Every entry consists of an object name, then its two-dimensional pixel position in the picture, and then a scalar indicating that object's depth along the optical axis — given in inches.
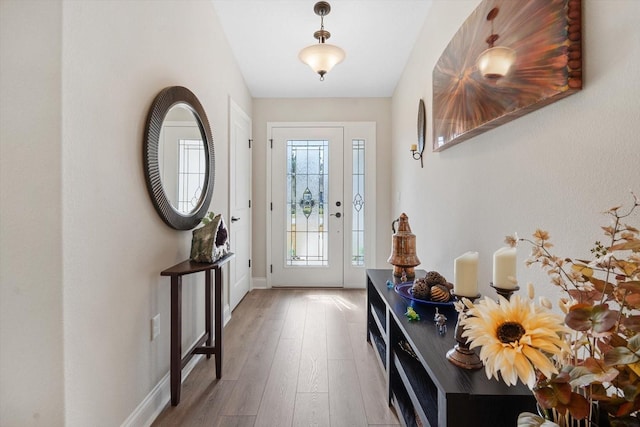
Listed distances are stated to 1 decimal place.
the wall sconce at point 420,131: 97.8
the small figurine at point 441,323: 47.9
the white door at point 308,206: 154.2
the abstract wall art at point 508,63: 36.3
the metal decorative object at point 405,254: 75.2
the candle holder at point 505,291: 38.5
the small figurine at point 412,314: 52.6
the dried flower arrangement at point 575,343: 17.8
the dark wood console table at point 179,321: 64.4
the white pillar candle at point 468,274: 44.8
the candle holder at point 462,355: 37.5
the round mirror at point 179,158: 62.9
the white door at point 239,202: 122.0
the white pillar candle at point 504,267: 39.4
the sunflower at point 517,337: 19.5
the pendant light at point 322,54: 85.1
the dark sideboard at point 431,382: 32.5
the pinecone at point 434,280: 59.8
